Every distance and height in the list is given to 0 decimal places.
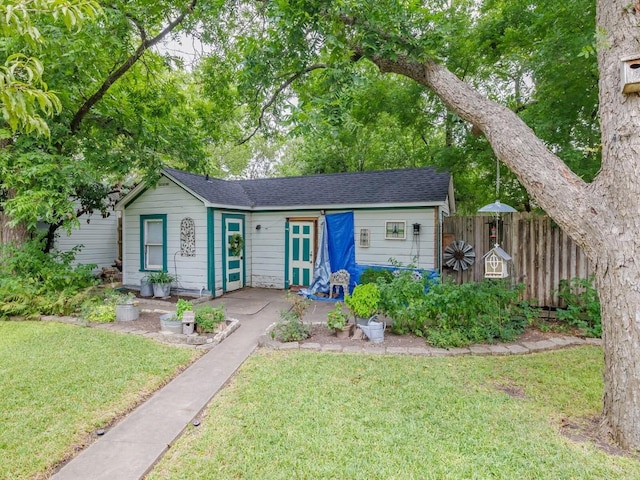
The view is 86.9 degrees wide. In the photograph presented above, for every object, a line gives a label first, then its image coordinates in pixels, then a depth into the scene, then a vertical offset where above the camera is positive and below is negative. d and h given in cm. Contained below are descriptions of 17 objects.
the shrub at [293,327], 528 -143
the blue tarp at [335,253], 871 -42
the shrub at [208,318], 558 -134
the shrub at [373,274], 759 -85
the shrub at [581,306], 564 -124
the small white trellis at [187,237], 870 +3
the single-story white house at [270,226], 827 +31
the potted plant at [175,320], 562 -137
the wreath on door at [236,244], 932 -17
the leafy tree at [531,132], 272 +119
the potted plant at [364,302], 530 -103
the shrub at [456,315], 512 -123
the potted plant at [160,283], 853 -114
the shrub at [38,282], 651 -89
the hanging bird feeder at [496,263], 479 -38
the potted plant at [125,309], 635 -134
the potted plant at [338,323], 548 -140
